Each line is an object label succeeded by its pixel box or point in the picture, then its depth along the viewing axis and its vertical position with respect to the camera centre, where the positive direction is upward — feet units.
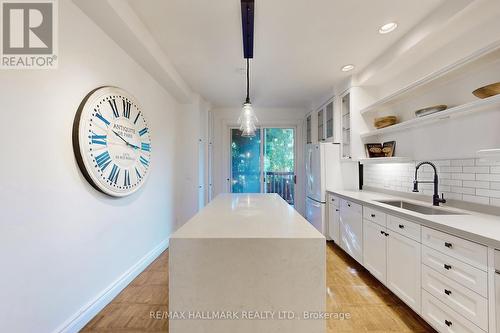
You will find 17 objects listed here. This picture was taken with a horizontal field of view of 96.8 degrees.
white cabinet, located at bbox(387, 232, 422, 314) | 5.82 -2.89
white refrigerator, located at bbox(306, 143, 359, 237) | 12.11 -0.38
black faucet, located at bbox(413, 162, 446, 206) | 7.06 -0.92
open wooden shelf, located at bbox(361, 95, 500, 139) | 5.12 +1.48
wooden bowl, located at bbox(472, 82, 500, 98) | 5.10 +1.79
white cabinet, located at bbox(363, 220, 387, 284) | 7.20 -2.86
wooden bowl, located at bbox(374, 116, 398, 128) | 9.25 +1.95
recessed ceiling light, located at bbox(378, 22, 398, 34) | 6.92 +4.45
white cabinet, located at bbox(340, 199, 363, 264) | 8.71 -2.63
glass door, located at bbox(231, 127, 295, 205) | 17.52 +0.47
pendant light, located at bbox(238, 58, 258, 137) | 8.00 +1.75
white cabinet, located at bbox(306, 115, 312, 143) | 16.35 +2.92
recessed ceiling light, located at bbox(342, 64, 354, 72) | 9.87 +4.50
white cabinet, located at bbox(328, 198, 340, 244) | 10.93 -2.84
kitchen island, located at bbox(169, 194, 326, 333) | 3.69 -1.93
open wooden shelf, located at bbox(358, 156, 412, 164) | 8.45 +0.29
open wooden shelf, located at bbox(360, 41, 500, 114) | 5.16 +2.66
